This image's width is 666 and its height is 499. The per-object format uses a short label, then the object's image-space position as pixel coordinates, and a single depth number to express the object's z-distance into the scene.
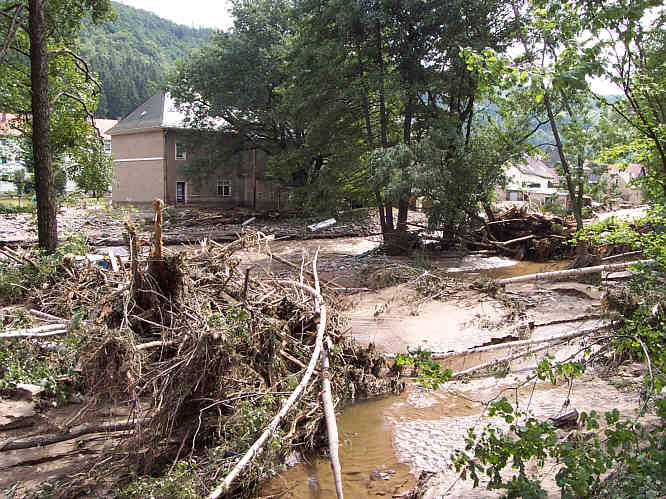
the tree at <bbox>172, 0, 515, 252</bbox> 16.78
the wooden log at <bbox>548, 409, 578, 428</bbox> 4.79
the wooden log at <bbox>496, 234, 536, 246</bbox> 18.05
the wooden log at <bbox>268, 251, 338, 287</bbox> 7.86
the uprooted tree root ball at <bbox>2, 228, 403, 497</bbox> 4.30
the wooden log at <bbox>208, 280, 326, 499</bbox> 3.79
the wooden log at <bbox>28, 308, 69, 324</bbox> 6.76
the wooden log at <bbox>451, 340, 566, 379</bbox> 5.75
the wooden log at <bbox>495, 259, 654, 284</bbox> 7.43
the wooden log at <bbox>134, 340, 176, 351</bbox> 4.52
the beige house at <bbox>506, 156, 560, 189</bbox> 52.39
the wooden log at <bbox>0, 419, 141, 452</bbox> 4.42
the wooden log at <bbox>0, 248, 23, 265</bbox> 9.74
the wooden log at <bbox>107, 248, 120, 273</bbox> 9.27
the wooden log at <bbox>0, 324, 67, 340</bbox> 5.66
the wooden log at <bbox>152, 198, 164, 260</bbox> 4.43
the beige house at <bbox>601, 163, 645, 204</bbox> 46.75
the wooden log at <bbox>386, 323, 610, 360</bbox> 6.31
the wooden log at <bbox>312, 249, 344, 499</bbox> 3.98
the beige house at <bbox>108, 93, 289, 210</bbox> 34.53
